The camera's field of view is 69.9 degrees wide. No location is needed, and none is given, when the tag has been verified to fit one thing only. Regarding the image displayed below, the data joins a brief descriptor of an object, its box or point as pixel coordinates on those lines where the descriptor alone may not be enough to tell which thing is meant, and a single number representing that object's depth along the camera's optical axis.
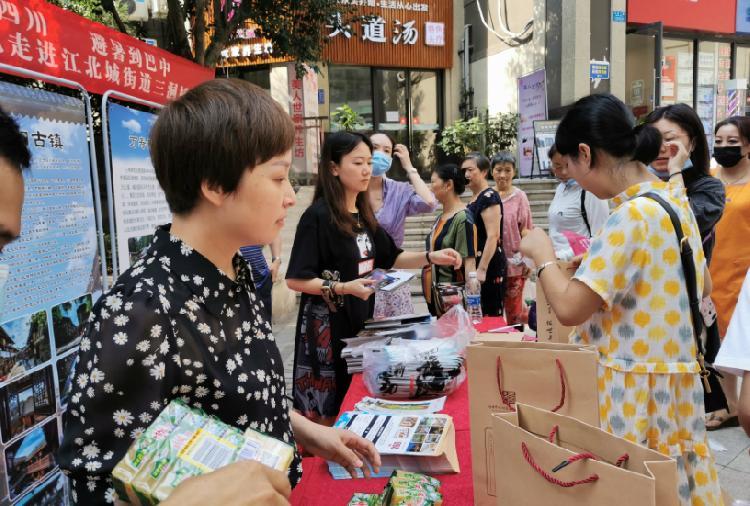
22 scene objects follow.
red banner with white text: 1.87
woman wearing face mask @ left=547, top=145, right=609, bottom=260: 3.35
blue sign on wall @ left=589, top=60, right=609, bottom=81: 10.74
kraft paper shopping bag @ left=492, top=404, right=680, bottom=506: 0.88
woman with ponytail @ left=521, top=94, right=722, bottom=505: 1.47
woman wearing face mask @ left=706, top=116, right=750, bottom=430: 3.23
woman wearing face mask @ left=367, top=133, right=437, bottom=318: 3.99
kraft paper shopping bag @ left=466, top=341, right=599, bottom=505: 1.19
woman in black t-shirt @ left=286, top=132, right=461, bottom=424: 2.34
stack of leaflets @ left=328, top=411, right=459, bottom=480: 1.41
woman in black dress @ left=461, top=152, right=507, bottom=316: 4.14
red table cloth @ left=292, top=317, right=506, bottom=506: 1.32
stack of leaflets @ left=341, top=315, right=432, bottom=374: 2.12
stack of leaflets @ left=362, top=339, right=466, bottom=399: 1.86
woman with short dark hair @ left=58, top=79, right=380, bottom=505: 0.82
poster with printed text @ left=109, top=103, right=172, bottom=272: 2.51
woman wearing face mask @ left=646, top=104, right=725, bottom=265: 2.52
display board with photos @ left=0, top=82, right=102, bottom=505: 1.88
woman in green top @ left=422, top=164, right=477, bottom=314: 3.61
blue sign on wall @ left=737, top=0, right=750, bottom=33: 12.39
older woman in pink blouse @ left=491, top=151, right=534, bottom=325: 4.77
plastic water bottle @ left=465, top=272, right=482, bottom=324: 2.92
